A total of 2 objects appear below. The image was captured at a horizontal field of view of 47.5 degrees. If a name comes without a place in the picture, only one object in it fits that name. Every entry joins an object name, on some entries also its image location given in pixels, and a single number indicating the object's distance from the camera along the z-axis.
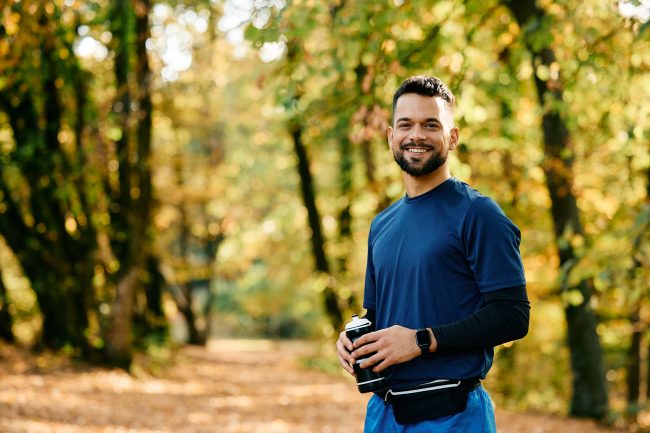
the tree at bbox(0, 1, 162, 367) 12.11
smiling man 2.57
